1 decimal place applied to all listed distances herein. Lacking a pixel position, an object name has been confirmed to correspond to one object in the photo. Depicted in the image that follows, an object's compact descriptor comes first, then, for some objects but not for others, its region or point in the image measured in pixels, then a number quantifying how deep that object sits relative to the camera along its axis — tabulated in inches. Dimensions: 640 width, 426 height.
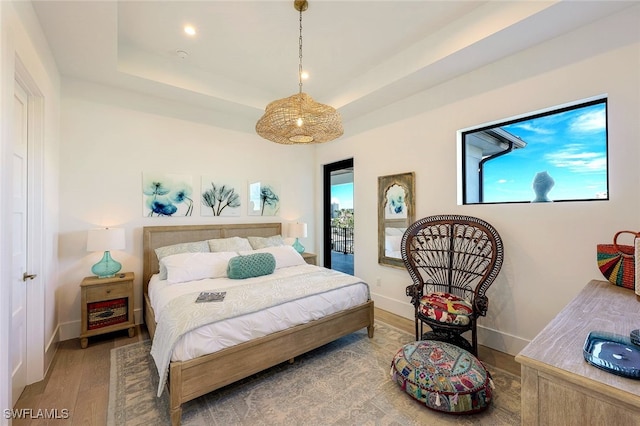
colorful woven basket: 68.6
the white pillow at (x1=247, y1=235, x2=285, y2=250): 152.2
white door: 76.9
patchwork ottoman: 70.8
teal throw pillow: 114.3
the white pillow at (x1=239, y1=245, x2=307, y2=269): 134.8
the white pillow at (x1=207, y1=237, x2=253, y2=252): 140.6
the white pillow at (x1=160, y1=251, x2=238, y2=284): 110.6
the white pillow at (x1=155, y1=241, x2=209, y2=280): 124.7
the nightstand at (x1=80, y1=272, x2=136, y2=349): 107.7
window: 89.2
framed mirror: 138.6
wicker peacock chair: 93.4
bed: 69.3
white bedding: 72.4
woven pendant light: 91.2
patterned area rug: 70.9
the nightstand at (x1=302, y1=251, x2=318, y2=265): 171.3
